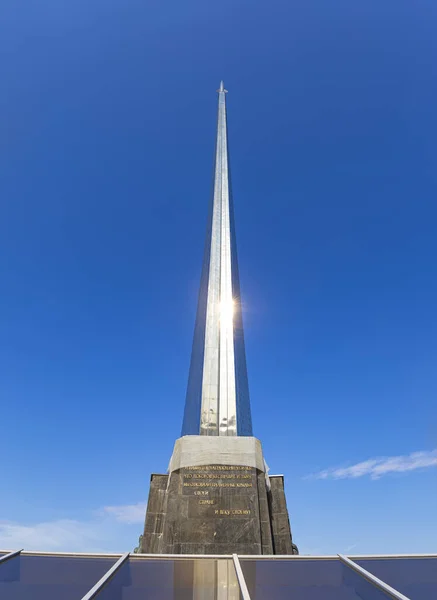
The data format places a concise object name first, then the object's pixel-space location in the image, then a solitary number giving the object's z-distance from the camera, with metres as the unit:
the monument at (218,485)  11.99
